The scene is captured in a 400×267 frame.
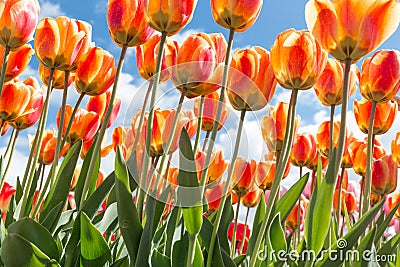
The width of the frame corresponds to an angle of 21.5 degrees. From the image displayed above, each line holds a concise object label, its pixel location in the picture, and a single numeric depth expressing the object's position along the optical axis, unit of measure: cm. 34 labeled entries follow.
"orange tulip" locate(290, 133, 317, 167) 140
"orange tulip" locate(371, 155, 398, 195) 142
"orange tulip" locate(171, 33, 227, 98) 107
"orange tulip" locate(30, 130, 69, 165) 136
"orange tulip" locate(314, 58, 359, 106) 118
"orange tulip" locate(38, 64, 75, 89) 126
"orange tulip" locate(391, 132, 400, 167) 142
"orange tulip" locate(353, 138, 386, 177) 140
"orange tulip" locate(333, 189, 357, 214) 180
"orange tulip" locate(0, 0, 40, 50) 114
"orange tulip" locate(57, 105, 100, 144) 128
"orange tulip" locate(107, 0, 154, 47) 110
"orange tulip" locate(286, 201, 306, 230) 164
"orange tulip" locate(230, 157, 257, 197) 108
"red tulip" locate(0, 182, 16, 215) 143
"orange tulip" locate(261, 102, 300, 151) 114
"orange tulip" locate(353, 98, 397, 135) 133
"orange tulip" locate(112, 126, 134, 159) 106
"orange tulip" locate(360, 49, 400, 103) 117
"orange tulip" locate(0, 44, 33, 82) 126
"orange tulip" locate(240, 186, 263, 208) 163
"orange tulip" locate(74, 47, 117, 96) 118
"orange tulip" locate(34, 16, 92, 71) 115
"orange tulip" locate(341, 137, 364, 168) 144
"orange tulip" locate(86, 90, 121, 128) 131
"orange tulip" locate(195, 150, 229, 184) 112
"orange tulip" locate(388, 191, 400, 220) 165
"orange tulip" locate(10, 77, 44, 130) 130
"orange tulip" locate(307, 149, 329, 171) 142
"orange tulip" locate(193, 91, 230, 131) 107
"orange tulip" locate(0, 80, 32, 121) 124
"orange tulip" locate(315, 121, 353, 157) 143
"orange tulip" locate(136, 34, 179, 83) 118
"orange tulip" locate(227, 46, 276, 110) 107
